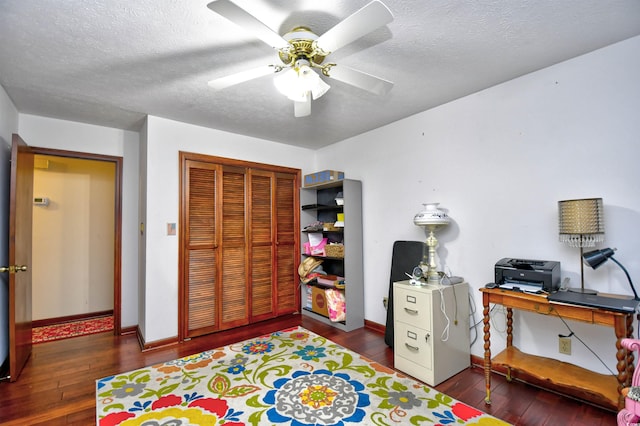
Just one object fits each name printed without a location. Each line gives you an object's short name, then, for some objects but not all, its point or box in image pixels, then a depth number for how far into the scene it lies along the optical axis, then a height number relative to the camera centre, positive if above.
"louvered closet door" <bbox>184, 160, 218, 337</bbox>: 3.28 -0.36
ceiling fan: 1.27 +0.89
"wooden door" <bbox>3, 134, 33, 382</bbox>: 2.34 -0.29
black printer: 1.95 -0.42
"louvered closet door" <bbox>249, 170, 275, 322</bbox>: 3.79 -0.38
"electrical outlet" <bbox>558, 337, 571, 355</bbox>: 2.09 -0.96
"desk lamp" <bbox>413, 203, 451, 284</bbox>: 2.63 -0.08
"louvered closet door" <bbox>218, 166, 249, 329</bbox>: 3.53 -0.39
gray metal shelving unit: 3.51 -0.49
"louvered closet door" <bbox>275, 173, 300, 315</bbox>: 4.02 -0.38
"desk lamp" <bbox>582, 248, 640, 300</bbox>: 1.73 -0.27
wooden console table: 1.61 -1.05
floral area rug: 1.87 -1.31
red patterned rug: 3.35 -1.36
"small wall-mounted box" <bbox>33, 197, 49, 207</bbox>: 3.77 +0.25
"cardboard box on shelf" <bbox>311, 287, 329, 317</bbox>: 3.76 -1.13
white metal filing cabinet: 2.30 -0.96
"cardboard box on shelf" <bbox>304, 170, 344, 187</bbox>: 3.75 +0.53
